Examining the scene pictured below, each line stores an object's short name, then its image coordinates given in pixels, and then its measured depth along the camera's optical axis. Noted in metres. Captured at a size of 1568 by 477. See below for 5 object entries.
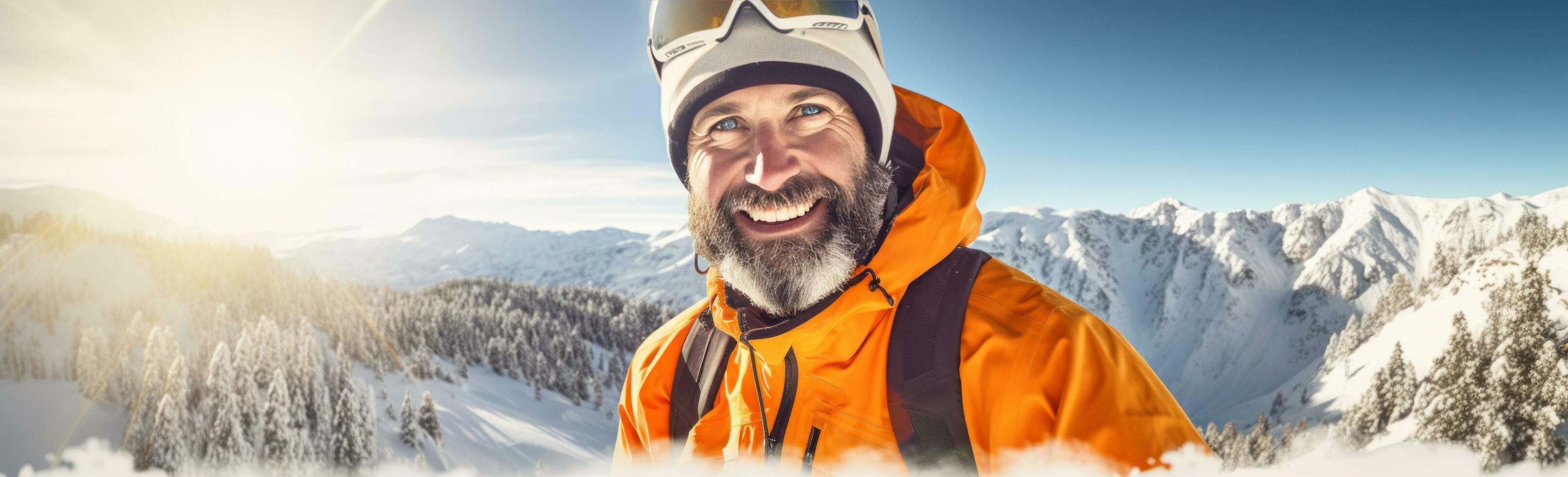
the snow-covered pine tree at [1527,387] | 35.06
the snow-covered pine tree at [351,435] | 35.62
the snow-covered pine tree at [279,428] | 33.41
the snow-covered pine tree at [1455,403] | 34.97
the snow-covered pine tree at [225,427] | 32.94
